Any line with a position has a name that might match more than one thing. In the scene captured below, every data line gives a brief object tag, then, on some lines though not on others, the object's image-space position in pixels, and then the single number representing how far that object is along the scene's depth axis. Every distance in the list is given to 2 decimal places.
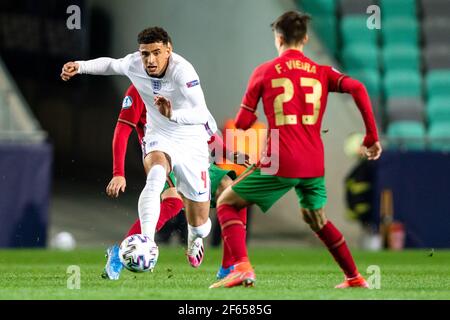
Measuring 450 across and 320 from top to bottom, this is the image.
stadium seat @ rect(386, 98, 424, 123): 15.00
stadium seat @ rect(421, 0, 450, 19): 16.31
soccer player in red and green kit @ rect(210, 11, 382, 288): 6.38
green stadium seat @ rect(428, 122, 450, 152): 14.65
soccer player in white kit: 6.97
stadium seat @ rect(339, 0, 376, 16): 16.02
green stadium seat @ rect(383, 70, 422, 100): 15.29
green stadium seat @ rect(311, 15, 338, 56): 15.35
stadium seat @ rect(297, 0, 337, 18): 15.58
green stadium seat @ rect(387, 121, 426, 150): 14.69
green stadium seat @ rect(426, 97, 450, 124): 15.02
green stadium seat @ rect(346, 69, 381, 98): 14.96
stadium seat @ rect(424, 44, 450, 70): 15.81
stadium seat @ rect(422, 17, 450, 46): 16.11
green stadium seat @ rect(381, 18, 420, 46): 15.89
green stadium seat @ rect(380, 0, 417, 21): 16.06
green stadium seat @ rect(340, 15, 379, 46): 15.68
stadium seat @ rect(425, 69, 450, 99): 15.46
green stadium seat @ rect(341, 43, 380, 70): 15.29
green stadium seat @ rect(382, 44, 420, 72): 15.57
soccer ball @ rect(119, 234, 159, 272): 6.77
